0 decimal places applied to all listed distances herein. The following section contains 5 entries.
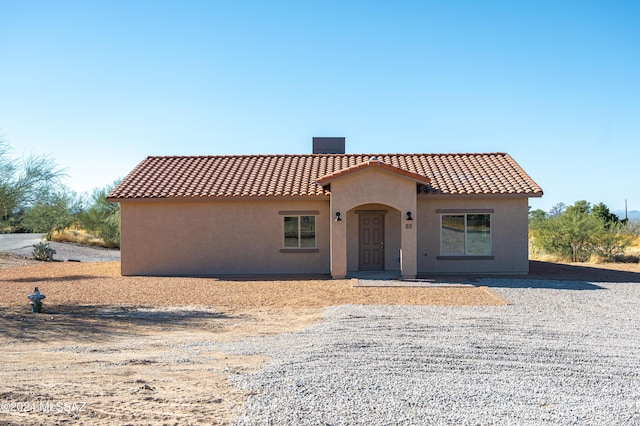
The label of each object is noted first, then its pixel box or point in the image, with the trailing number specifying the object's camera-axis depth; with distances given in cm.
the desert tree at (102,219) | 3809
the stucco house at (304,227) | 2011
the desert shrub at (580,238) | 2705
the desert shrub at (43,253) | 2902
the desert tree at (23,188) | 1825
